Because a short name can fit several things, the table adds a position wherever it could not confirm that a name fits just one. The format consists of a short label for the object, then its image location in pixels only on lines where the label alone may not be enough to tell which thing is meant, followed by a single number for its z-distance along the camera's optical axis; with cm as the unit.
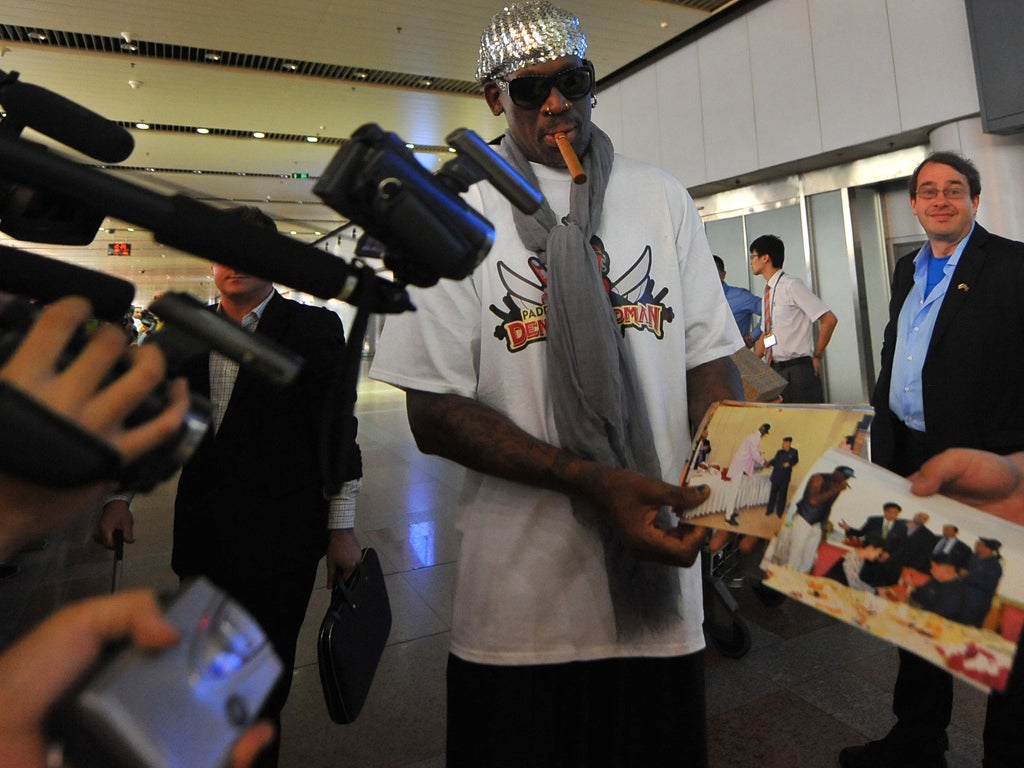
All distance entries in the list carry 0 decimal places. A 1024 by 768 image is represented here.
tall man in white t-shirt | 113
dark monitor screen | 516
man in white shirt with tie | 471
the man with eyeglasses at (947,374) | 200
